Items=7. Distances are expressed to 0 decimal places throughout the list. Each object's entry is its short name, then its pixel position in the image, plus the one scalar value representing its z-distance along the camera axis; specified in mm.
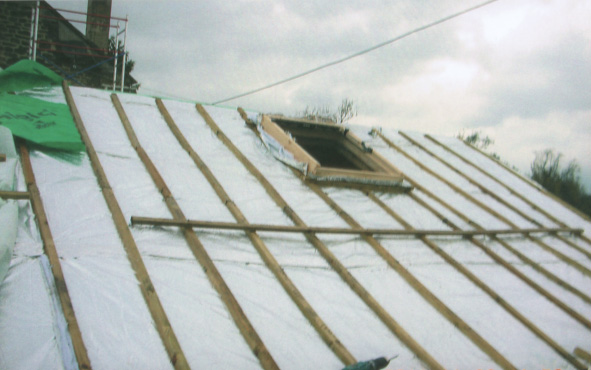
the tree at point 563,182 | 14250
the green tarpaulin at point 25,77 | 3893
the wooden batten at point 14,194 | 2375
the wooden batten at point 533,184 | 5867
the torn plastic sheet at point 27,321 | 1585
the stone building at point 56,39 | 9773
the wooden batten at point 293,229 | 2627
